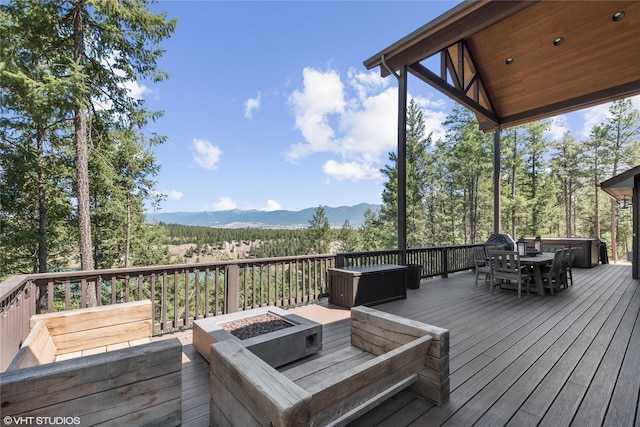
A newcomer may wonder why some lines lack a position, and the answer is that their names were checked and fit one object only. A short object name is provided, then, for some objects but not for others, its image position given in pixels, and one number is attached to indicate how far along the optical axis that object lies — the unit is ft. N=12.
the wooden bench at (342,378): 3.56
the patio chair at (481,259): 17.93
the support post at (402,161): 17.80
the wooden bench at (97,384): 3.83
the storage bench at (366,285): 13.65
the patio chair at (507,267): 15.61
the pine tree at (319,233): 104.77
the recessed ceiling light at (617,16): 16.16
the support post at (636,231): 20.91
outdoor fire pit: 7.38
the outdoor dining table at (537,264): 15.89
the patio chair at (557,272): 16.10
